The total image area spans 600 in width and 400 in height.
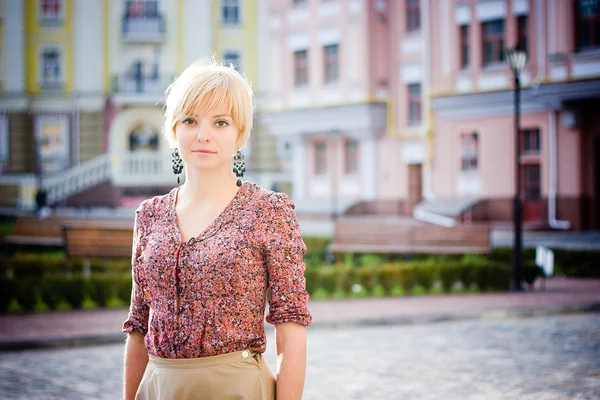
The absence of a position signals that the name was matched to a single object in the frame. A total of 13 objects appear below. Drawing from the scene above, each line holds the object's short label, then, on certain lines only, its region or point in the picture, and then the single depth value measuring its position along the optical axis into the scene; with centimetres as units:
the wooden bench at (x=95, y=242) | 1515
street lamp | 1420
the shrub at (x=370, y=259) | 1658
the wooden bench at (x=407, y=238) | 1620
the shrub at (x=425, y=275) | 1417
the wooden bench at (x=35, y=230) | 1897
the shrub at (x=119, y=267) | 1473
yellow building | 4153
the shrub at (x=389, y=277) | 1393
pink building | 2828
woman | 268
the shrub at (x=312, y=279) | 1351
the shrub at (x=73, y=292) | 1222
